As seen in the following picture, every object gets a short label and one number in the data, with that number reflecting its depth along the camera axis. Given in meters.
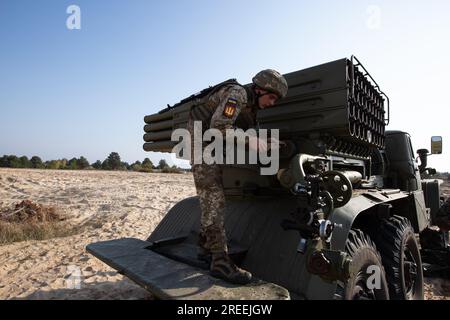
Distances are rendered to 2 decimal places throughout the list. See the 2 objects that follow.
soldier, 2.51
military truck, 2.21
